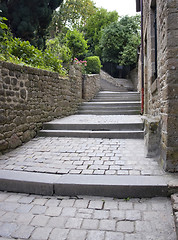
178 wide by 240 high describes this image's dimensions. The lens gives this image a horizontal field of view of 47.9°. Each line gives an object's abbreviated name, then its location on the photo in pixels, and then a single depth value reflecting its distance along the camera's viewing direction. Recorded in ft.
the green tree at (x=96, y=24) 66.54
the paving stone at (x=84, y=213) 7.14
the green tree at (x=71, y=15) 60.85
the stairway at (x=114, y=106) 26.18
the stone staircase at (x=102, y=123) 16.74
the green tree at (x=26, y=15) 33.76
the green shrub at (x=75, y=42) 36.69
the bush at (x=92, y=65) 40.65
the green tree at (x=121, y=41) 53.93
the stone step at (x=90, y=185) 8.21
